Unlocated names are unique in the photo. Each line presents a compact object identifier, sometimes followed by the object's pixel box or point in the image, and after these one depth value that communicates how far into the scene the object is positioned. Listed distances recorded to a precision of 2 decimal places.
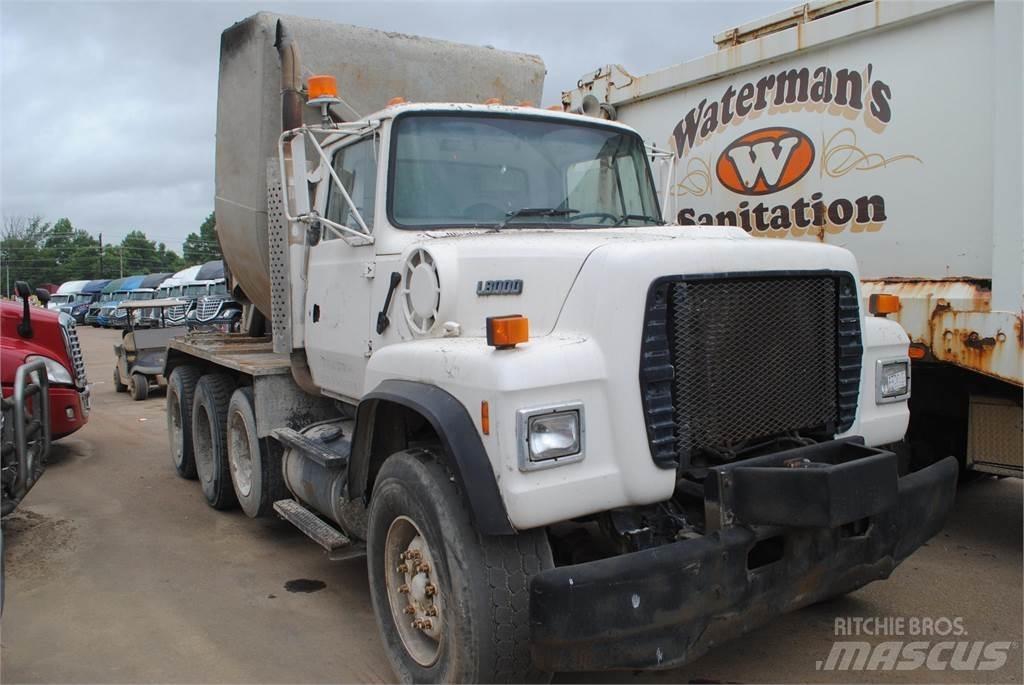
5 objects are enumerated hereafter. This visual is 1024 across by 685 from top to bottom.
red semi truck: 5.47
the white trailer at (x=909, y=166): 4.65
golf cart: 13.16
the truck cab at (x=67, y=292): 45.50
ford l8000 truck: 2.92
